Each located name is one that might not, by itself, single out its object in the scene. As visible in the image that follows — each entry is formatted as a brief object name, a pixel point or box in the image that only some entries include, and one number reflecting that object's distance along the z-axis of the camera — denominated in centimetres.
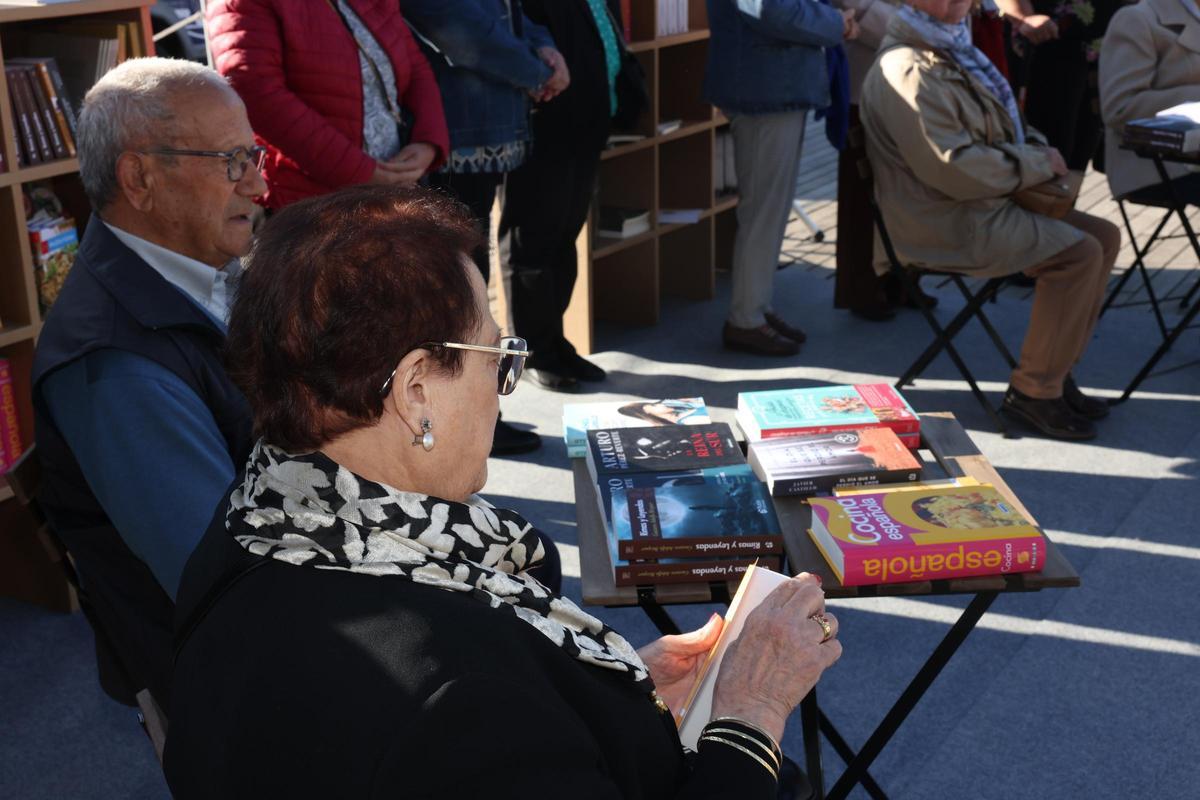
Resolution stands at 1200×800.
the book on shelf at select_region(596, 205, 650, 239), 541
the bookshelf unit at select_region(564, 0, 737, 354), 536
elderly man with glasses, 188
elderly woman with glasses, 117
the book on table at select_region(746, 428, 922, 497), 234
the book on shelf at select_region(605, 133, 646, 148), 534
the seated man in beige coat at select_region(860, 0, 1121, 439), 422
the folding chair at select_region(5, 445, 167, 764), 187
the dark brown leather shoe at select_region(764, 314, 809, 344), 538
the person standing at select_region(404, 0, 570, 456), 390
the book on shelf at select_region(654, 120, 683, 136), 552
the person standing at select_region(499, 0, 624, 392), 449
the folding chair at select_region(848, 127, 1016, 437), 450
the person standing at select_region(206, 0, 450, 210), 324
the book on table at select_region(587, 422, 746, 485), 233
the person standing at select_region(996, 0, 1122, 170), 555
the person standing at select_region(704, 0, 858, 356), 476
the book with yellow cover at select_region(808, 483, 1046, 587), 200
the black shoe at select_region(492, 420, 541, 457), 431
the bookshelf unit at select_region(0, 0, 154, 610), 314
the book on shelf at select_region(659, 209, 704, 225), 566
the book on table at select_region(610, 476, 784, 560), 203
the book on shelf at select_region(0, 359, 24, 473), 328
